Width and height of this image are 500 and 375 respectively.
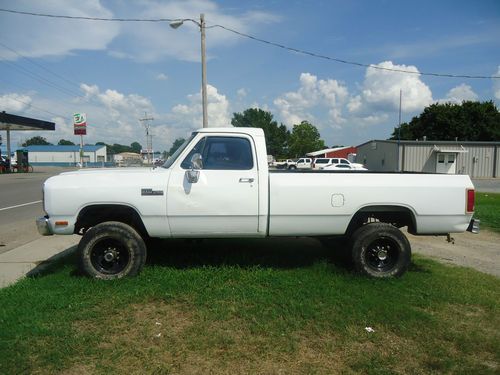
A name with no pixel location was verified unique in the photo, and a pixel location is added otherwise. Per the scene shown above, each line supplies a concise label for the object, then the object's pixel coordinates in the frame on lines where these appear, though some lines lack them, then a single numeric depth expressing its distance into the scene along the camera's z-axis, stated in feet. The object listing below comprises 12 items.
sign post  121.45
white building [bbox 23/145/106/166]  326.73
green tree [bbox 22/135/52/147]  489.67
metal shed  125.80
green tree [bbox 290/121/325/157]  264.93
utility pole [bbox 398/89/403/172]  124.77
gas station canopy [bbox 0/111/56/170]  115.26
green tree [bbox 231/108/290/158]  321.52
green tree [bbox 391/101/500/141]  192.44
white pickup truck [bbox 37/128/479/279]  16.08
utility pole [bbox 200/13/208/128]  55.47
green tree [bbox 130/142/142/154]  628.16
